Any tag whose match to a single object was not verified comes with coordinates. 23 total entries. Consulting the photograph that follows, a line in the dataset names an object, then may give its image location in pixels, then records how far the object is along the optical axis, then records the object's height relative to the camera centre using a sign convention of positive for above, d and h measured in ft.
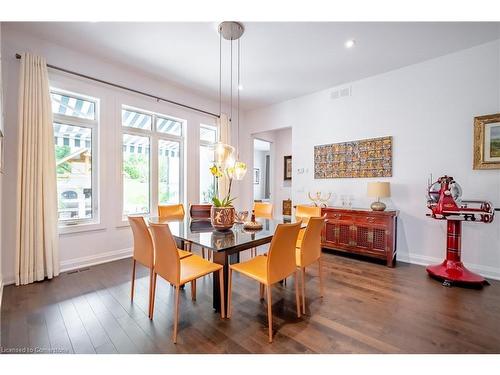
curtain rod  9.59 +5.02
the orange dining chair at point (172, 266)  5.55 -2.31
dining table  5.94 -1.57
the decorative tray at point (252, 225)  7.77 -1.42
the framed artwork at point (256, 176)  27.35 +1.17
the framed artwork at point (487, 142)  9.12 +1.89
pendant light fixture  8.09 +1.46
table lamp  10.87 -0.24
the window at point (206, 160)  15.92 +1.84
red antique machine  8.43 -1.19
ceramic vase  7.41 -1.09
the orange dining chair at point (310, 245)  6.76 -1.88
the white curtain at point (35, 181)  8.50 +0.13
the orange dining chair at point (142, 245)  6.55 -1.87
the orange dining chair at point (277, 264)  5.53 -2.12
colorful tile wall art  11.90 +1.59
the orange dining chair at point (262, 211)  11.14 -1.30
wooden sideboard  10.52 -2.33
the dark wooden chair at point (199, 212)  10.61 -1.29
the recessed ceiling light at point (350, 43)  9.08 +5.92
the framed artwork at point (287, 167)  21.79 +1.83
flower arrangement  7.59 +0.46
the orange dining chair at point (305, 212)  9.39 -1.18
